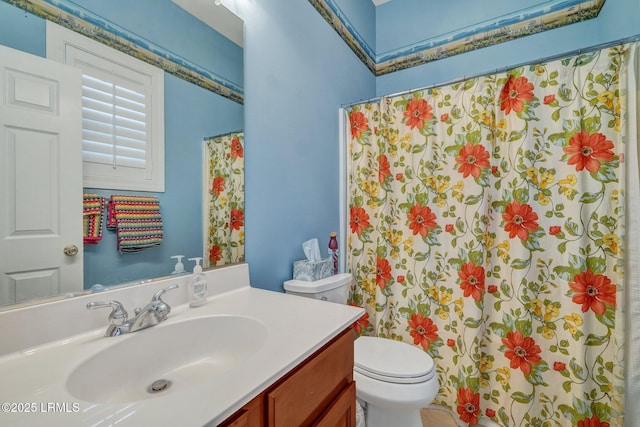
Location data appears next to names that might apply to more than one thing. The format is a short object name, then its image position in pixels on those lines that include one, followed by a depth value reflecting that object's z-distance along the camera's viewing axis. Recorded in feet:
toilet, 3.59
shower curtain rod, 3.68
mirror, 2.17
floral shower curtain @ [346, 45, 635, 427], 3.86
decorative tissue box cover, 4.39
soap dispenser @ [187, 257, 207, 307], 2.98
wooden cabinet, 1.70
